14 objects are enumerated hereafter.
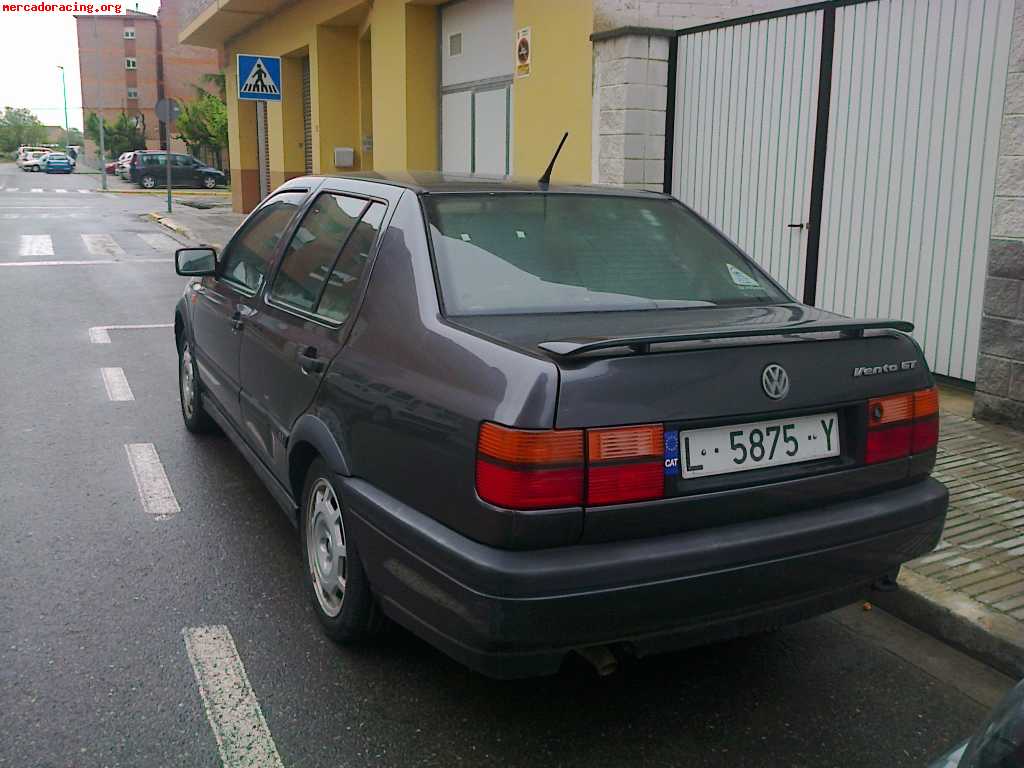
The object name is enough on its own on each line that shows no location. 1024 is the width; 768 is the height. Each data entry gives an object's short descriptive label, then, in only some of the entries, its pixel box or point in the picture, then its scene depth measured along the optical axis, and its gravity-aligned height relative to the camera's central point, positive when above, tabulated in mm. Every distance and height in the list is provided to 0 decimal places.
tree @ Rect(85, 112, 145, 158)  71500 +2560
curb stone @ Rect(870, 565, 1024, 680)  3426 -1509
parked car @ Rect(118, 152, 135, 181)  47906 +291
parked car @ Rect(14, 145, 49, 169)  74900 +1178
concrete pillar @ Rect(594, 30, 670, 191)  9164 +690
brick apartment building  84875 +9059
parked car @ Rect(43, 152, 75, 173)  68500 +435
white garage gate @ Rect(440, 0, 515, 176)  12227 +1178
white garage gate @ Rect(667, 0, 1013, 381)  6438 +258
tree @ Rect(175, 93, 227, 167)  50812 +2457
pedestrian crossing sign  16938 +1587
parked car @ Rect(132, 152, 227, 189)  45938 +63
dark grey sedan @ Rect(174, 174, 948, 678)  2574 -691
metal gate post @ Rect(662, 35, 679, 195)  9219 +606
